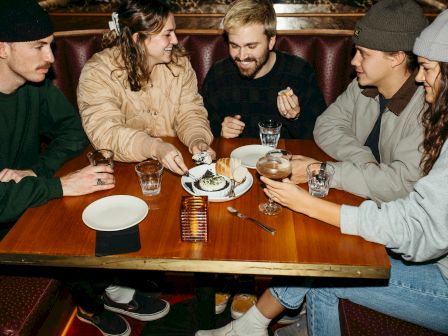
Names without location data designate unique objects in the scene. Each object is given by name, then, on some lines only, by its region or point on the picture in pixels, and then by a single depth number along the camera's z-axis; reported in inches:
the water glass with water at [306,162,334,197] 73.3
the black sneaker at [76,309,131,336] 101.0
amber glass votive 61.2
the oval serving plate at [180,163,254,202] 71.2
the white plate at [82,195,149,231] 65.6
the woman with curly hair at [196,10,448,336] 61.9
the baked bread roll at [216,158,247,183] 74.2
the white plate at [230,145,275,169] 83.0
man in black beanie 72.5
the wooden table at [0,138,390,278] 59.0
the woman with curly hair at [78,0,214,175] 87.0
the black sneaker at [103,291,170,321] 105.3
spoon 64.4
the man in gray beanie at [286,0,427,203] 75.2
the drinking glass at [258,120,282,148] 86.3
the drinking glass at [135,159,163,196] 73.4
